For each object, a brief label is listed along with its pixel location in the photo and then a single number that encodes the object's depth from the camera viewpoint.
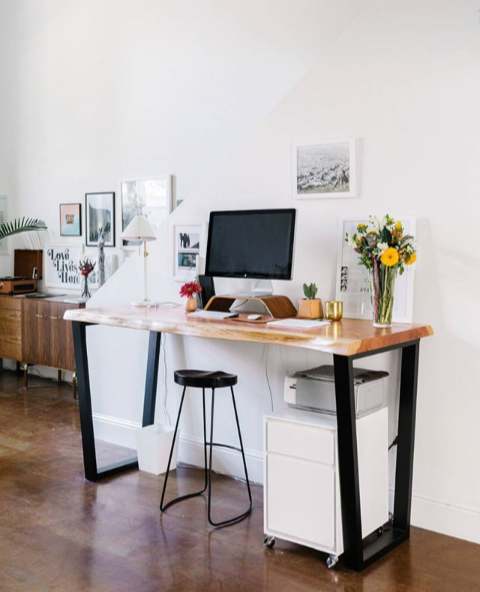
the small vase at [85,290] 5.65
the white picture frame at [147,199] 5.26
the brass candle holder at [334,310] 3.12
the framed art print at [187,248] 3.87
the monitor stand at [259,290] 3.38
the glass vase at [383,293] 2.88
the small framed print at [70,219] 5.92
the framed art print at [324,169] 3.23
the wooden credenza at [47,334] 5.45
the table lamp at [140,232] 3.75
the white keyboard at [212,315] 3.23
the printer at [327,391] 2.79
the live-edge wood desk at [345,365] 2.61
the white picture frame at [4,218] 6.57
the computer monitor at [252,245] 3.26
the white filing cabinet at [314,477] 2.71
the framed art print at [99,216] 5.68
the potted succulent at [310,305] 3.20
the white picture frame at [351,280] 3.19
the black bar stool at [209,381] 3.10
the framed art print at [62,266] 5.96
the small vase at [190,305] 3.49
